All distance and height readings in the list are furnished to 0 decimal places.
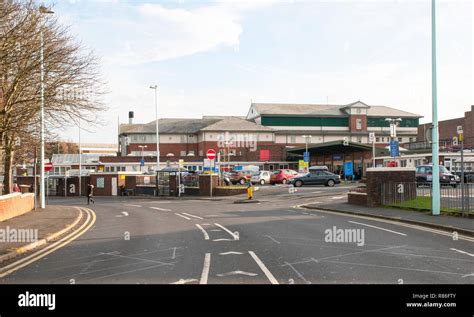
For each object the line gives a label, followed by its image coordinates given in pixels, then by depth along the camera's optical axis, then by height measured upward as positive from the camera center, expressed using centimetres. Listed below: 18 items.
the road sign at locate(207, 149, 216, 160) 3732 +55
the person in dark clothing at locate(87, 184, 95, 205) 3769 -237
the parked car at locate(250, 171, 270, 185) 5838 -205
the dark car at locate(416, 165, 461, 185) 3819 -126
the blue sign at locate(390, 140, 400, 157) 2728 +62
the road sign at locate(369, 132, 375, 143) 3230 +149
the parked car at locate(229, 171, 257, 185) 5841 -192
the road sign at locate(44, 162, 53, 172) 3561 -21
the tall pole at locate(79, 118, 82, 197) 5731 -252
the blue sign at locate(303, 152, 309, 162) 5809 +45
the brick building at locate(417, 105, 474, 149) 8744 +592
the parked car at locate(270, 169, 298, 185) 5490 -174
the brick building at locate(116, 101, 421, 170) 8400 +557
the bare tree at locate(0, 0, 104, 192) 1802 +393
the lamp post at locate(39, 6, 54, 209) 2028 +199
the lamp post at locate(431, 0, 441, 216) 1878 +110
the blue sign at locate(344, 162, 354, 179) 5875 -108
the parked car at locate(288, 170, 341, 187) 4631 -178
